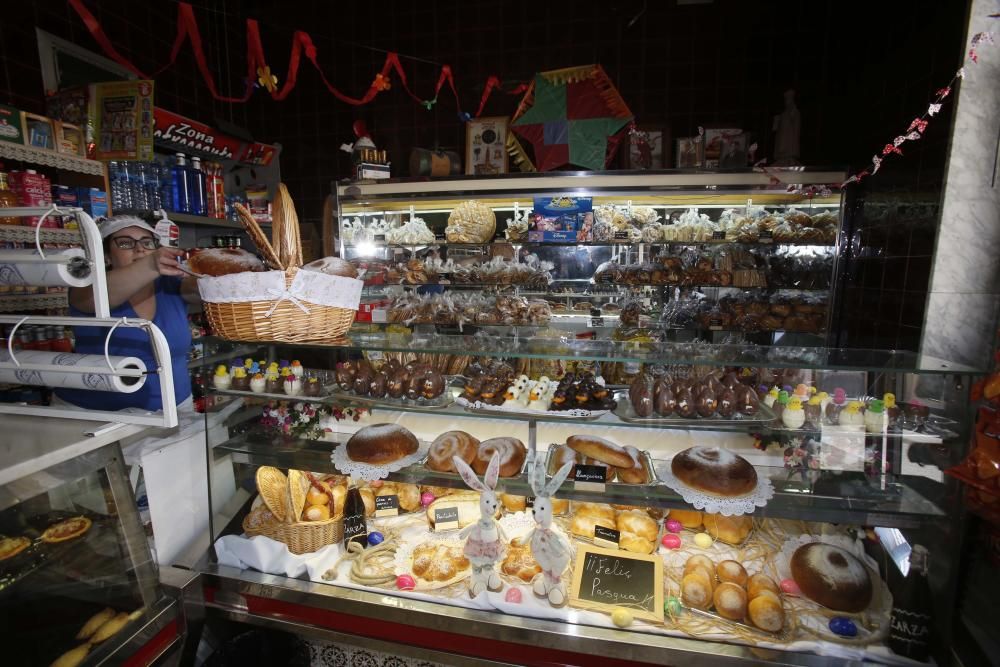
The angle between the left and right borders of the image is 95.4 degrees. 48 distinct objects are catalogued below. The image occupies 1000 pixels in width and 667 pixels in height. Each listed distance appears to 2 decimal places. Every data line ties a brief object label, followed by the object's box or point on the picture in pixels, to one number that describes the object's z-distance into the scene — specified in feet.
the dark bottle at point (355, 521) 6.49
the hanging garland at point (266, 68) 10.48
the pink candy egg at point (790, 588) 5.64
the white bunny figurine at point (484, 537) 5.21
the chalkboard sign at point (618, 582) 5.38
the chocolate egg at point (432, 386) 6.30
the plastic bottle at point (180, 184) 13.56
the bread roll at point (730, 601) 5.27
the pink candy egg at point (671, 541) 6.37
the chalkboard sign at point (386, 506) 6.83
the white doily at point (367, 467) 5.83
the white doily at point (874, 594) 5.14
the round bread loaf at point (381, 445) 5.98
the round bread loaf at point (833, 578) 5.23
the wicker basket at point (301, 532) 6.33
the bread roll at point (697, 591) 5.42
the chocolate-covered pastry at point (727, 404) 5.86
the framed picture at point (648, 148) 14.56
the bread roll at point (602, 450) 5.57
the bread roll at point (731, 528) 6.40
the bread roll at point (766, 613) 5.06
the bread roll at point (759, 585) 5.40
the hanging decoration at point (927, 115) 7.45
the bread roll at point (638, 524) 6.34
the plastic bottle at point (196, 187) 13.92
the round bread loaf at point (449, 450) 5.90
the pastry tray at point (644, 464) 5.63
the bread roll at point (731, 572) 5.63
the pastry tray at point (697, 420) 5.72
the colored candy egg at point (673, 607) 5.36
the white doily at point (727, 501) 5.08
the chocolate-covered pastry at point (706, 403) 5.82
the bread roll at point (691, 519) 6.68
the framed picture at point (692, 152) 14.46
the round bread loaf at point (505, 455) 5.84
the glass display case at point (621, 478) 5.12
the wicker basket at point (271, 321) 5.33
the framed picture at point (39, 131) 9.33
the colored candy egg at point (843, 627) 5.08
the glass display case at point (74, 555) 4.39
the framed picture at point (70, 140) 9.96
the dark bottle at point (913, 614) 4.85
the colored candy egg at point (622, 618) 5.19
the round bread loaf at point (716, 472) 5.19
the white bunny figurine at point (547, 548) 5.23
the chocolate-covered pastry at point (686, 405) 5.82
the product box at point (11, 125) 8.80
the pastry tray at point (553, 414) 5.84
